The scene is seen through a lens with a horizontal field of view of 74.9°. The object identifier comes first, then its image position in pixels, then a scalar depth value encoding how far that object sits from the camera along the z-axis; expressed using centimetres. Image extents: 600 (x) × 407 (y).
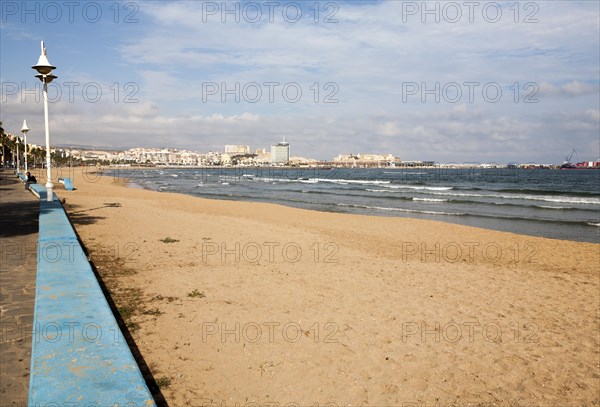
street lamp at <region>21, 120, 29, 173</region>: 2280
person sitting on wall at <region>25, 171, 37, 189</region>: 2508
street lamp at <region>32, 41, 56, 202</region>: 1284
